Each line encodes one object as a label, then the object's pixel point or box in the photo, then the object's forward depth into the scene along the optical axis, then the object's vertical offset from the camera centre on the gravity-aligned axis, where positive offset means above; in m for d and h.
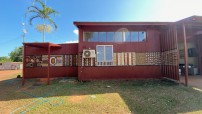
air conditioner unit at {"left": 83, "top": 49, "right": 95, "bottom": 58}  5.76 +0.42
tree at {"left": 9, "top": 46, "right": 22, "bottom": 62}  24.08 +1.58
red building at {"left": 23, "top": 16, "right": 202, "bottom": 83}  5.91 +0.57
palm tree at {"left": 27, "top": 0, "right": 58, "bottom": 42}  8.13 +4.87
